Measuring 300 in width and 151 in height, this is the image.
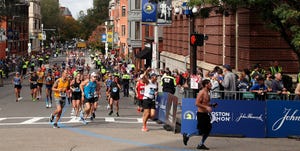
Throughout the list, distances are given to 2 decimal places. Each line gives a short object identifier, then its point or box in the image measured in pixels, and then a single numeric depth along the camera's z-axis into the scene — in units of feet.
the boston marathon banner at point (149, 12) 91.50
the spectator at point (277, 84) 54.54
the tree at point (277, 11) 49.98
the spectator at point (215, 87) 51.99
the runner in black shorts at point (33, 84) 96.31
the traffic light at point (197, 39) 61.05
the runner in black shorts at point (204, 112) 43.80
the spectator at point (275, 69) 64.88
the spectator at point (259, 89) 51.69
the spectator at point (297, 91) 50.37
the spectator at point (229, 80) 54.60
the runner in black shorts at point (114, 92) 74.91
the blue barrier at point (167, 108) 54.39
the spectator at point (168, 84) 72.56
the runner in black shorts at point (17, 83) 97.39
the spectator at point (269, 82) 54.20
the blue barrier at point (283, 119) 51.49
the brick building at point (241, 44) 73.87
